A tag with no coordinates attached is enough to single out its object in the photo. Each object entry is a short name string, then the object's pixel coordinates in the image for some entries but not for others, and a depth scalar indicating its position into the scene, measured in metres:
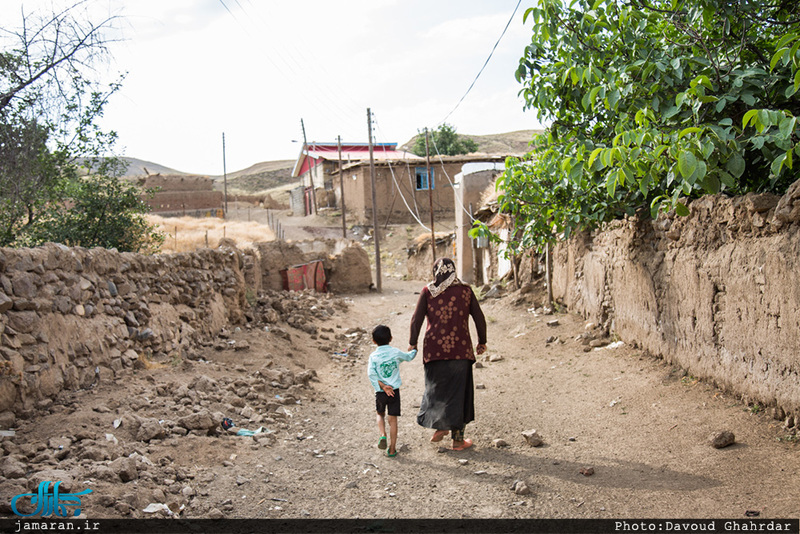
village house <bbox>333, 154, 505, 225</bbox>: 31.14
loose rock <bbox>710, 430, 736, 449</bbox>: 4.11
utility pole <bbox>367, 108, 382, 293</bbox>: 19.98
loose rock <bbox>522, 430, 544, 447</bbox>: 4.85
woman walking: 4.85
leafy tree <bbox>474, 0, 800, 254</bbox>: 3.93
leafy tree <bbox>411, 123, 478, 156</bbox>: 42.56
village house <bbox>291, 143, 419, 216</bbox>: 36.53
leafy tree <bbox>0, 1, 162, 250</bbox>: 7.19
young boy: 4.92
